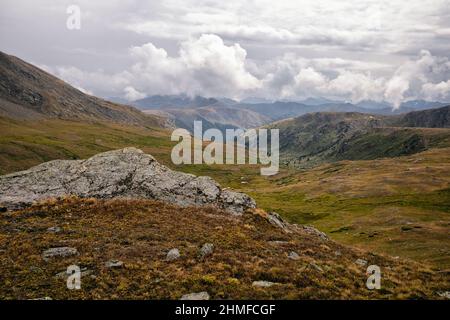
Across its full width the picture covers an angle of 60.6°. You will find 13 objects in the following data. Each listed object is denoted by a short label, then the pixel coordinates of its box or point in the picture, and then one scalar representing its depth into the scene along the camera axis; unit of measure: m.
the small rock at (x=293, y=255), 32.16
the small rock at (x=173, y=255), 29.50
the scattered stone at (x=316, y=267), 29.35
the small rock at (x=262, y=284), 25.48
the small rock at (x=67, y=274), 25.70
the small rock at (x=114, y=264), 27.61
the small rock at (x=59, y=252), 29.36
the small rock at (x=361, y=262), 33.51
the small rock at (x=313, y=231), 48.81
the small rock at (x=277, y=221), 44.04
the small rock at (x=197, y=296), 23.33
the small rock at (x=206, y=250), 30.43
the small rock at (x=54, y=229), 34.91
